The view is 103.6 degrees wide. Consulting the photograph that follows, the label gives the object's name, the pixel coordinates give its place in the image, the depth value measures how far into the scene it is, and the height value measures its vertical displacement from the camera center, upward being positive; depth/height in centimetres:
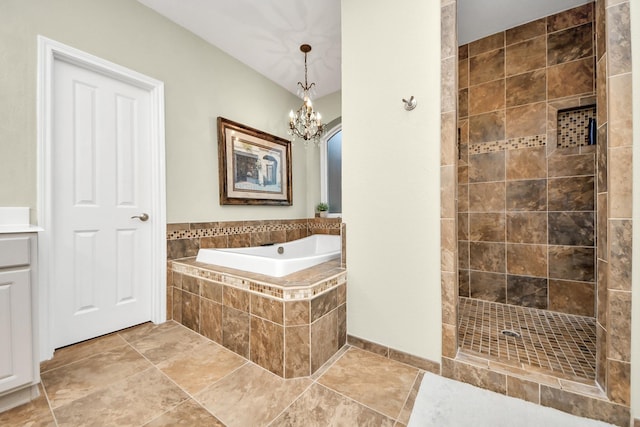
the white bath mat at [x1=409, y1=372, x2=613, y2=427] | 108 -91
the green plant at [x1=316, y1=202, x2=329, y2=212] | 356 +8
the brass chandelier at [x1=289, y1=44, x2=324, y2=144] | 243 +91
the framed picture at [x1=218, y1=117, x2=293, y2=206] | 254 +53
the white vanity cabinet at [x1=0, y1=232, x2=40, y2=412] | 115 -50
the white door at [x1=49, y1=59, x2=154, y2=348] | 166 +7
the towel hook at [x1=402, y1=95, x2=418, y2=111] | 147 +64
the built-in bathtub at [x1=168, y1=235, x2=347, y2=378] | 139 -61
